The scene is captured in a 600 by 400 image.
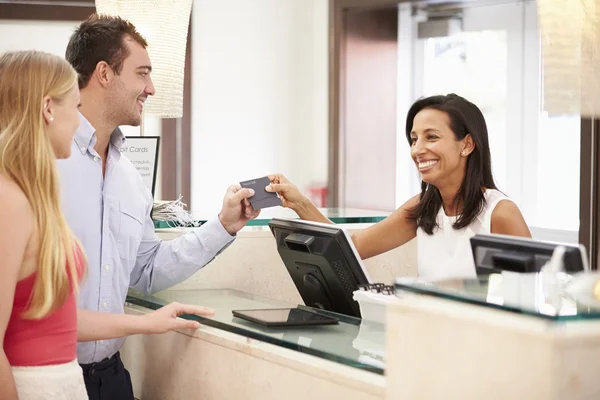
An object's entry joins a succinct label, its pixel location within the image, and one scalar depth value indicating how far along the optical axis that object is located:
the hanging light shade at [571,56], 1.93
